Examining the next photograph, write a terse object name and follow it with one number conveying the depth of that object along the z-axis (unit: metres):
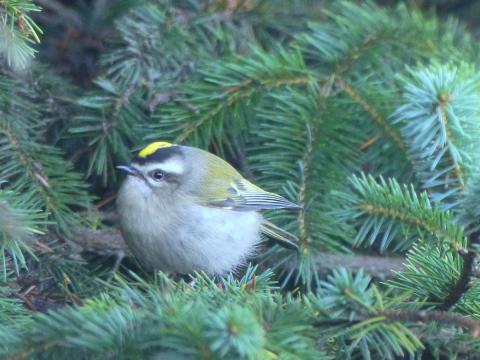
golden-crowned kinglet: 6.62
